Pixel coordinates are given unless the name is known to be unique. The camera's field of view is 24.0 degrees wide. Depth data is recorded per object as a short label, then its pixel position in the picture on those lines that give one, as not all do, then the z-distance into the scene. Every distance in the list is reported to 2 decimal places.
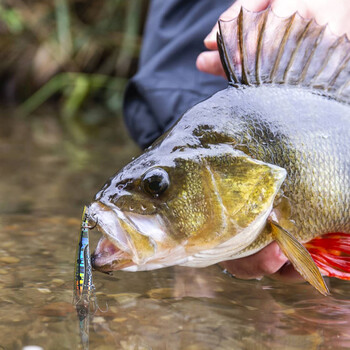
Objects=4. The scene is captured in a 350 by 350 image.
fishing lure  0.44
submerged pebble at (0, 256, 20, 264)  0.52
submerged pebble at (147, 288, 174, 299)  0.47
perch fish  0.44
